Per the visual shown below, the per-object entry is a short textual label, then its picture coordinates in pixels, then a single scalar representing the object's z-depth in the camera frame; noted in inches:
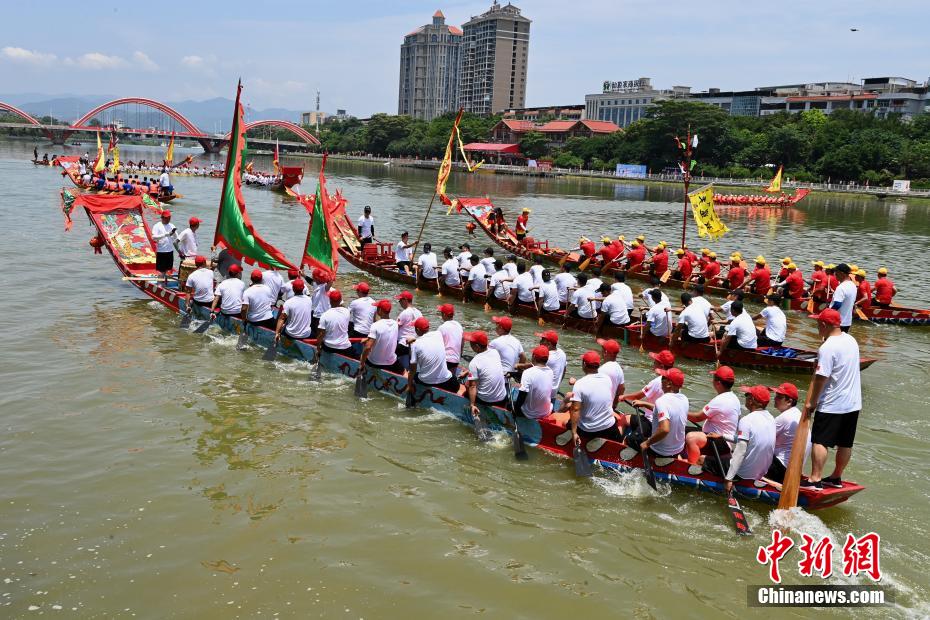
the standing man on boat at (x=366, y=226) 981.8
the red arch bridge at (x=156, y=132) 4665.4
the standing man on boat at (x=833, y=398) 317.4
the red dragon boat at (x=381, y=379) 338.6
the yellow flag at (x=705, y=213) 930.1
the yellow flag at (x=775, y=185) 2315.7
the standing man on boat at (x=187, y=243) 682.2
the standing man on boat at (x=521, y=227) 1111.0
